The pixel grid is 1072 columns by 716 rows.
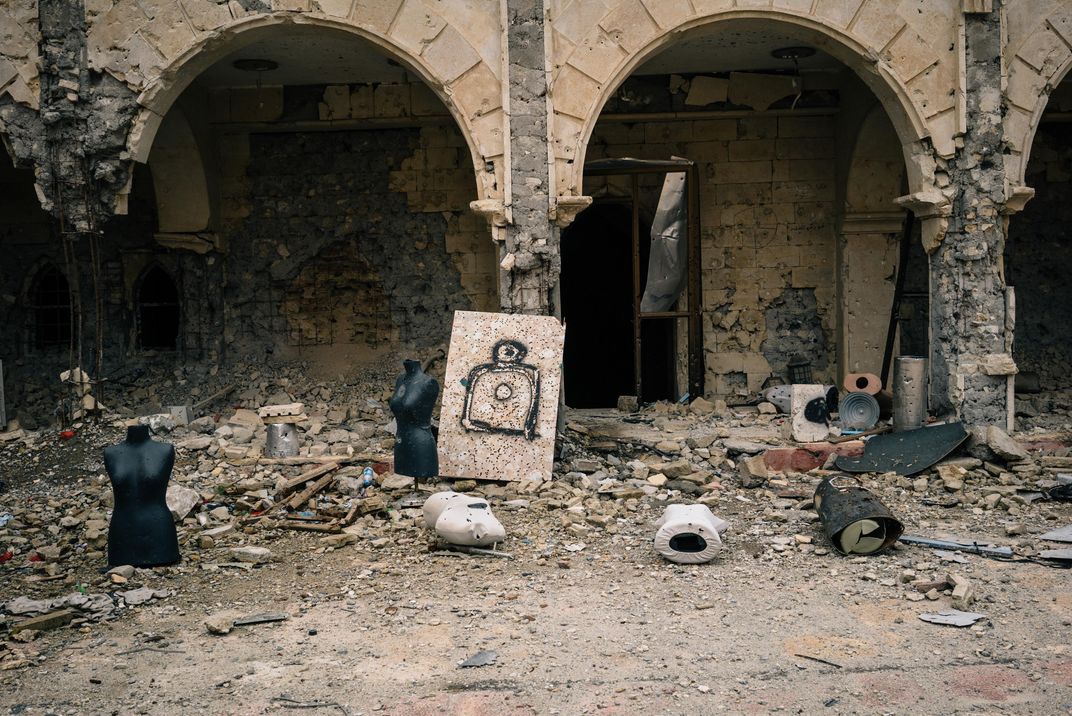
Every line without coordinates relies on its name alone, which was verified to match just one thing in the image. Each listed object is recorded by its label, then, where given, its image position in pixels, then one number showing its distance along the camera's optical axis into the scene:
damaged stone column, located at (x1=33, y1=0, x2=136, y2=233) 9.14
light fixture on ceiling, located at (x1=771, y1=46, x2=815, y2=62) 10.86
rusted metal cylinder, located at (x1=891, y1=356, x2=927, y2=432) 9.46
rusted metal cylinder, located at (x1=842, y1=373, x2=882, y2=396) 10.08
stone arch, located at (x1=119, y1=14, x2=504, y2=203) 9.13
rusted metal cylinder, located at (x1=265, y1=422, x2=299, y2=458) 9.41
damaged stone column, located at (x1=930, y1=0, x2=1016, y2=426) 9.27
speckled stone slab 8.63
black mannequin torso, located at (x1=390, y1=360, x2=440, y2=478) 8.41
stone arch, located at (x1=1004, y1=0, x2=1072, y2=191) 9.27
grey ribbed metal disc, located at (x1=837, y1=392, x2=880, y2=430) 9.84
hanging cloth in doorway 11.84
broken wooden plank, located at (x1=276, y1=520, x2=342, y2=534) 7.54
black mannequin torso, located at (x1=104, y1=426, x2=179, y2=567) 6.61
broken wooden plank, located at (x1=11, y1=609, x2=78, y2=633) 5.75
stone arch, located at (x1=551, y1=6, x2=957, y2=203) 9.21
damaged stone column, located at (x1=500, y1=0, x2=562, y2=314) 9.13
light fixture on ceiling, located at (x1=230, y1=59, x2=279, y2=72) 10.92
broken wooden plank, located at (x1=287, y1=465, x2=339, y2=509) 8.03
